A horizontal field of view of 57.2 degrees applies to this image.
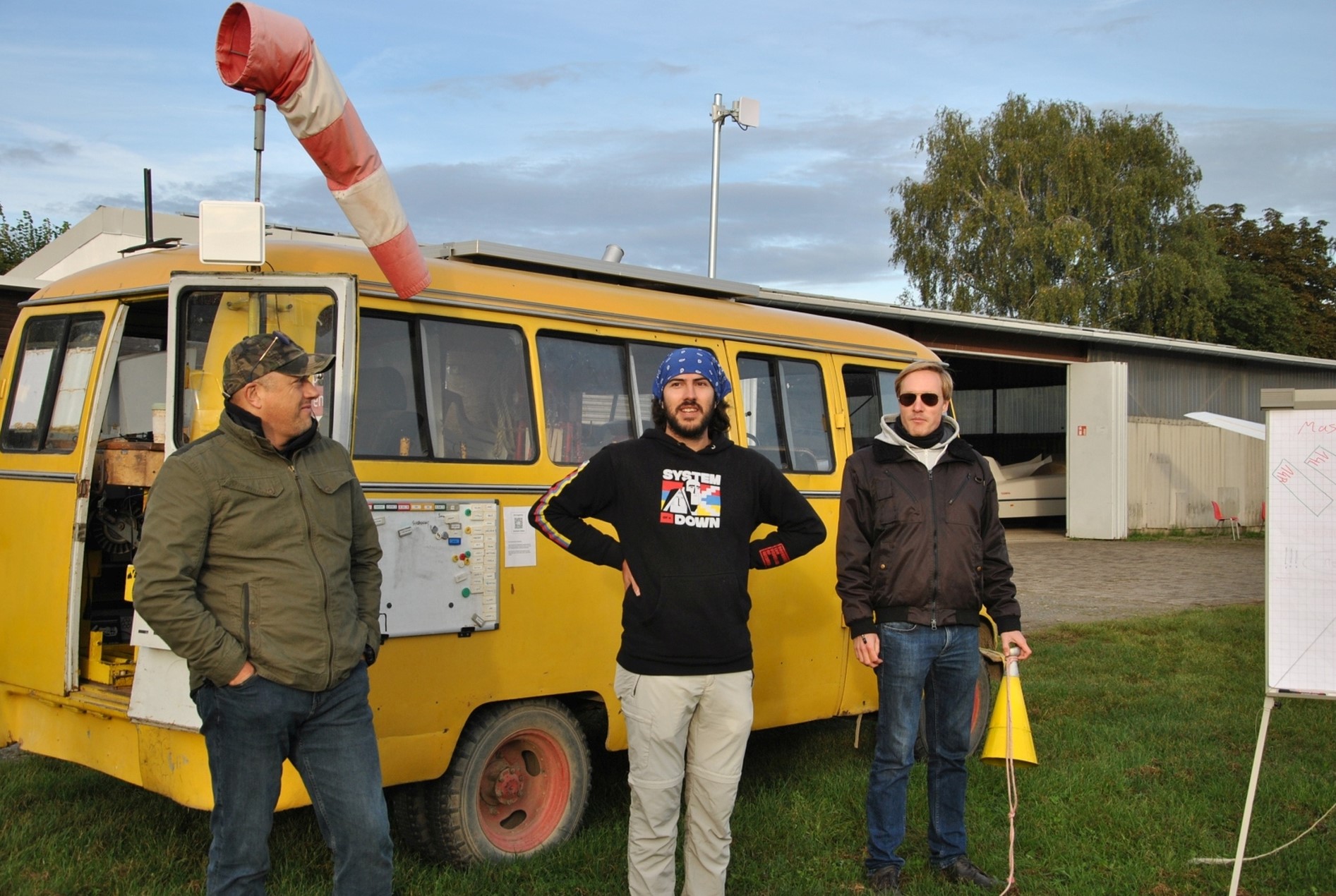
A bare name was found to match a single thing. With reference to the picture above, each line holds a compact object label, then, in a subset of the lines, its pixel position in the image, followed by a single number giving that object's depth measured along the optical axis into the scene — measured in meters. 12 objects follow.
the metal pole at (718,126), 15.84
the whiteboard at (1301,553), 5.08
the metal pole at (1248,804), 4.85
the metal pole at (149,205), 5.97
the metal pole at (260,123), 3.90
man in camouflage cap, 3.37
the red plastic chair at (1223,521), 26.17
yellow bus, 4.77
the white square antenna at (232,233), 4.28
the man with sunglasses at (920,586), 5.01
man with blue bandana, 4.19
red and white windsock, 3.77
